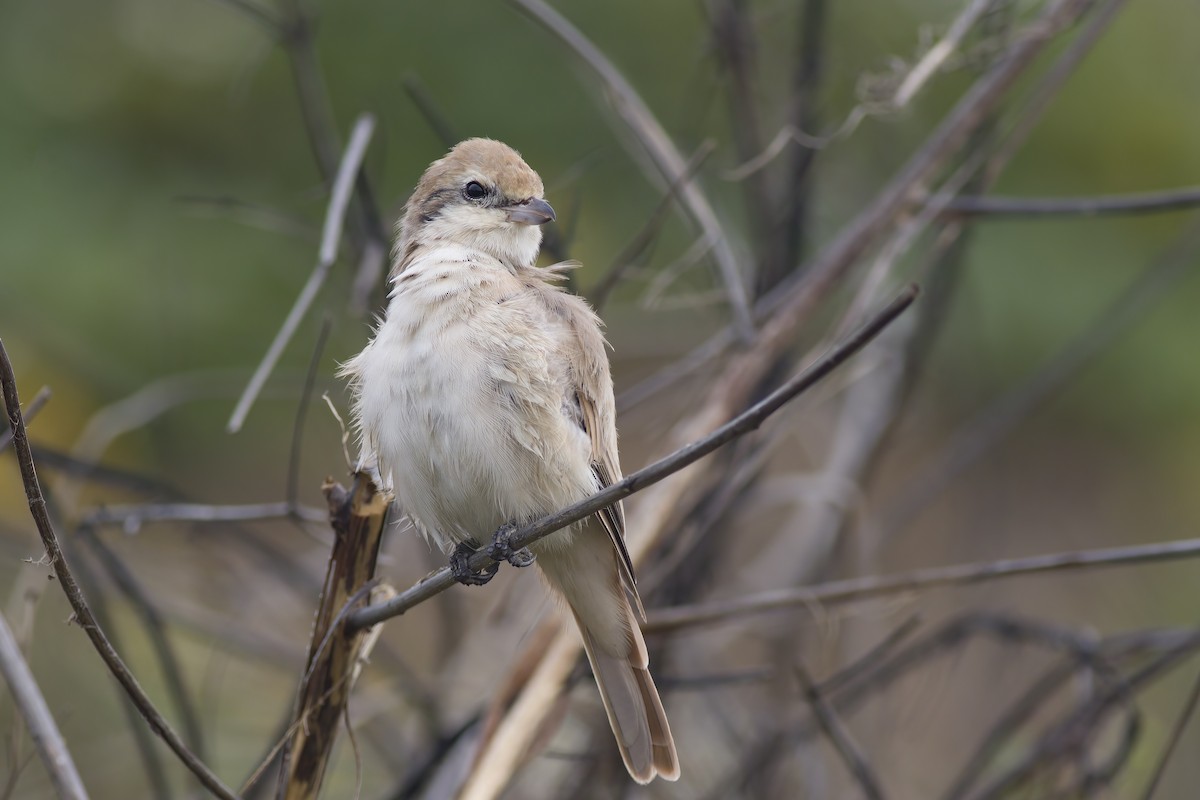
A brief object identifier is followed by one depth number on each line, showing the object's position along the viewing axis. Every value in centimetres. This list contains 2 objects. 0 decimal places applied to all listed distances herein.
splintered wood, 506
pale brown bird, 574
